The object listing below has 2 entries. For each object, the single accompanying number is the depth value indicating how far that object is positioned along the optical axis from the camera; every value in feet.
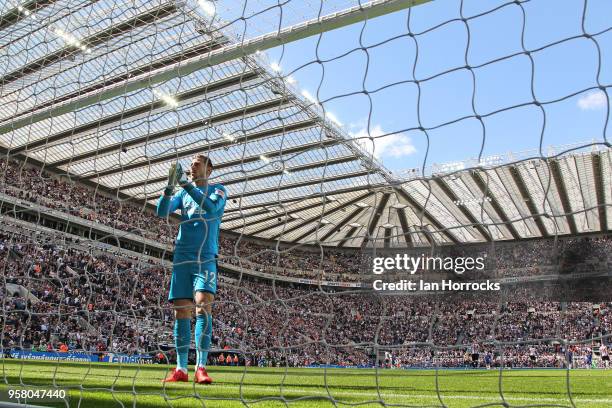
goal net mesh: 7.75
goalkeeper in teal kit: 11.89
